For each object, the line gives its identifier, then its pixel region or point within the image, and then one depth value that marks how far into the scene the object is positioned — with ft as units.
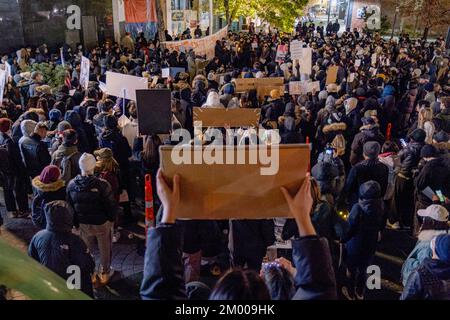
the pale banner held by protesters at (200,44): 58.49
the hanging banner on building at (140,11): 62.44
